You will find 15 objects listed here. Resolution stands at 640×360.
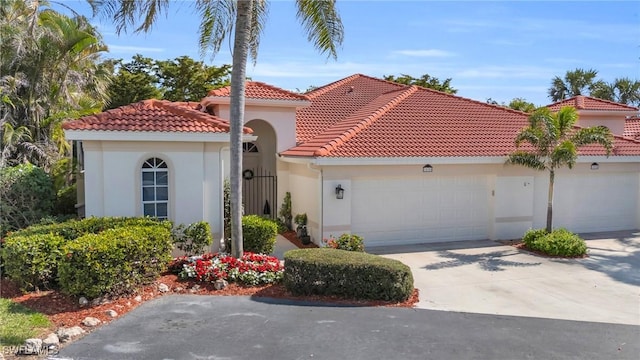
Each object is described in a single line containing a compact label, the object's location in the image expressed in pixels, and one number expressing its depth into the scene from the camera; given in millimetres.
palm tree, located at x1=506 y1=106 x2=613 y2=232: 14547
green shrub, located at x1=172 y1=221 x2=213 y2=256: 12820
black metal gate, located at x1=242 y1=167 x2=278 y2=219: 20328
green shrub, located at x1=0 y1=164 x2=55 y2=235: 14289
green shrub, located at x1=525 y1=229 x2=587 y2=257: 14094
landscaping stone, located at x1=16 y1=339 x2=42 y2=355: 6738
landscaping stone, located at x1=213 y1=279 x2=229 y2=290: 10241
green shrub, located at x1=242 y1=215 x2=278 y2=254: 13594
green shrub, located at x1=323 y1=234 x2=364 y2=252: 13617
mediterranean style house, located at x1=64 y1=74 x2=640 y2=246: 12836
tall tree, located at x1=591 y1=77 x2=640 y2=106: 45281
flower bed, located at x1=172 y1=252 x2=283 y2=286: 10539
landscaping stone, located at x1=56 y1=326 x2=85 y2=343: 7324
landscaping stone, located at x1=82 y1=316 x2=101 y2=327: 7906
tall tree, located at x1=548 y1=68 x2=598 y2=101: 45000
